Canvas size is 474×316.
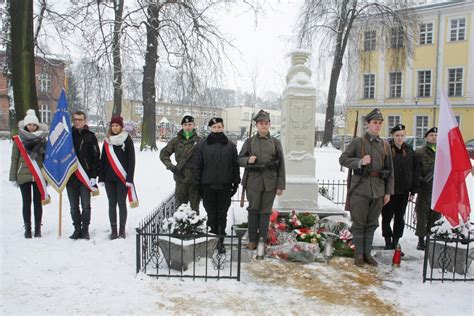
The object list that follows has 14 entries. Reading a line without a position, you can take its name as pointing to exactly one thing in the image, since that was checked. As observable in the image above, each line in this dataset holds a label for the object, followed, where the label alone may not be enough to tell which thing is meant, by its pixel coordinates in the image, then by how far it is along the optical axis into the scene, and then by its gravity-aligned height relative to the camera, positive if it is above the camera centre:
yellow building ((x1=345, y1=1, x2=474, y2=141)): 32.94 +5.68
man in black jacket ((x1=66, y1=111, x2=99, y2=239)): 5.99 -0.67
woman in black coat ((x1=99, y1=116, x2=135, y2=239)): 5.92 -0.53
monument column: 7.68 -0.06
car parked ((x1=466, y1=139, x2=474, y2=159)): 21.16 -0.24
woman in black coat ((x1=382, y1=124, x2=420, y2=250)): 5.91 -0.62
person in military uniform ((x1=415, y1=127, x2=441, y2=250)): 6.13 -0.72
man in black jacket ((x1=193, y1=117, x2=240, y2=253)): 5.49 -0.50
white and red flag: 4.82 -0.32
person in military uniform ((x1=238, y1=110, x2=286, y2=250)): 5.57 -0.44
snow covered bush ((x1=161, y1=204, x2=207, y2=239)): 4.88 -1.08
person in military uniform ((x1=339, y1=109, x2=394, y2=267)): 5.33 -0.56
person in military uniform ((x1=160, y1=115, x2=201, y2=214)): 5.88 -0.35
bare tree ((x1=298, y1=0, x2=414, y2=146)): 23.80 +7.36
